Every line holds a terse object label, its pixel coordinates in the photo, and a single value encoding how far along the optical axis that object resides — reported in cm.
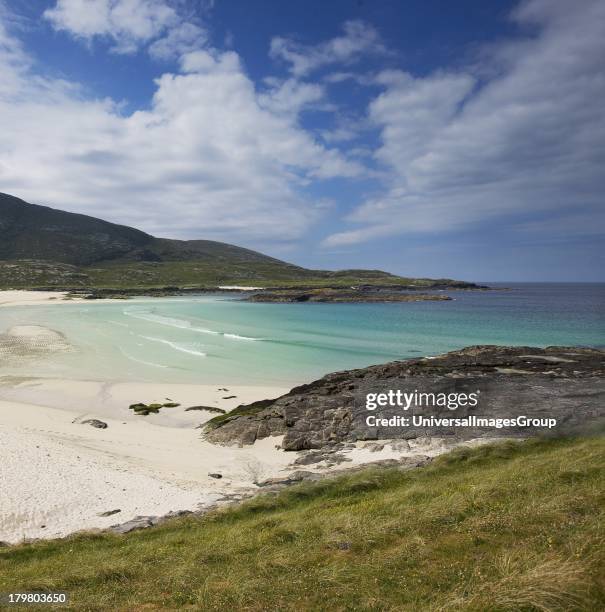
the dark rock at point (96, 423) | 2566
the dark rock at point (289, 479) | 1750
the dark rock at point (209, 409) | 2888
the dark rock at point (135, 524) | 1397
